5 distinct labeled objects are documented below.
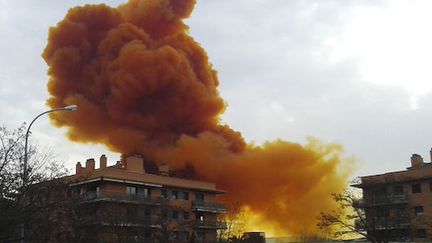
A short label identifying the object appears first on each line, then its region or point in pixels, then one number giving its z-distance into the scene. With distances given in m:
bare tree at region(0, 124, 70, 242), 22.44
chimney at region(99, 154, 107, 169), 69.04
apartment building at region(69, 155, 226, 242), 54.72
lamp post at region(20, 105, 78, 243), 23.62
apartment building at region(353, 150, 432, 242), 59.38
